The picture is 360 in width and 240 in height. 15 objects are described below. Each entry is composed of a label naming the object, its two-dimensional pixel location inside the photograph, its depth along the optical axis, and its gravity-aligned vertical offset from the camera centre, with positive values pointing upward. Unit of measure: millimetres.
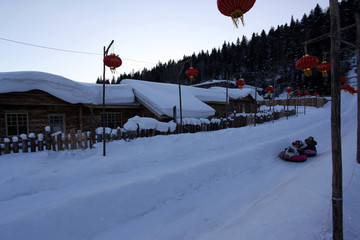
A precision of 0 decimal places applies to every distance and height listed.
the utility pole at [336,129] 2488 -234
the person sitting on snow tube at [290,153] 8086 -1830
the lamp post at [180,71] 9995 +2527
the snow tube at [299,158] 7988 -2036
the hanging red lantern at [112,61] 6273 +1938
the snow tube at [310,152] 8709 -1937
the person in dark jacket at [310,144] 8989 -1594
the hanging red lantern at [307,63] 5655 +1635
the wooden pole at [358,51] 5666 +1999
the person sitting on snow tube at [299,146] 8573 -1673
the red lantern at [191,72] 9230 +2200
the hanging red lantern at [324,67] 6793 +1785
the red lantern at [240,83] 14234 +2532
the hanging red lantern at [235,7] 2814 +1746
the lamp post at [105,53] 6480 +699
